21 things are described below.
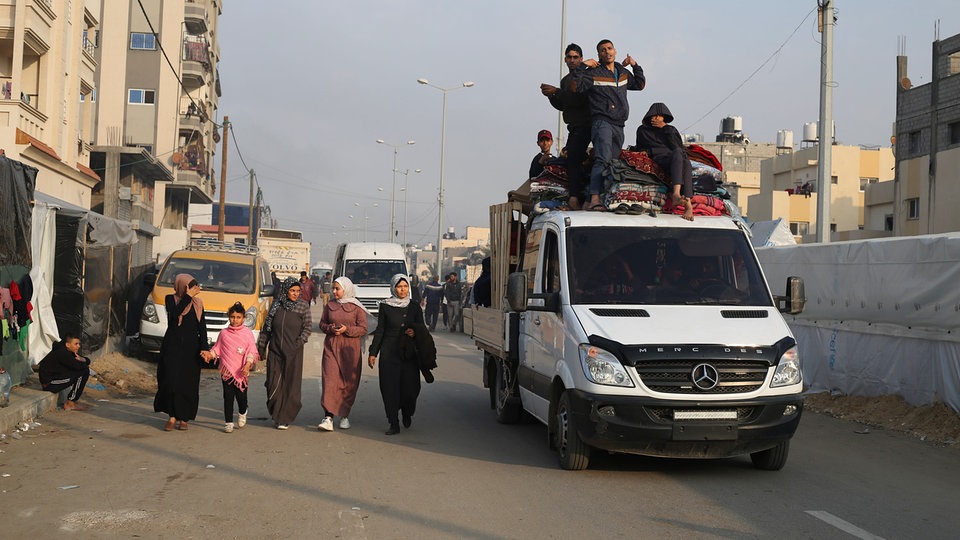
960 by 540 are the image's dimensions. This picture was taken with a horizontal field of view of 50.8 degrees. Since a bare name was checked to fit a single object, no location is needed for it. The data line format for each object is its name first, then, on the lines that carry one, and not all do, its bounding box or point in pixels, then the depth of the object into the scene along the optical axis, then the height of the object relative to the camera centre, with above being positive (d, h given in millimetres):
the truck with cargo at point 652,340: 8062 -390
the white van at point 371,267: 30047 +482
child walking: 11242 -895
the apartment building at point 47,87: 24562 +4936
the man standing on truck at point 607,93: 10766 +2174
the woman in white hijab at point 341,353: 11383 -813
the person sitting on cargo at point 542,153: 12562 +1723
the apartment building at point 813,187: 56062 +6613
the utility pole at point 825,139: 18031 +2910
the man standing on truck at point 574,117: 11281 +1994
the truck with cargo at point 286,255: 48188 +1172
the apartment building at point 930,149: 39312 +6319
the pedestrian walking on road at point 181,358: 11227 -923
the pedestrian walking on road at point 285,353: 11453 -839
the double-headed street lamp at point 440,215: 56344 +3933
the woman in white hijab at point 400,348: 11391 -729
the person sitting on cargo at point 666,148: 9945 +1503
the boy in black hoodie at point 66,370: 12164 -1203
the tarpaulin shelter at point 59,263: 12141 +104
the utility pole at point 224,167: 50750 +5549
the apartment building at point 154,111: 44119 +8526
